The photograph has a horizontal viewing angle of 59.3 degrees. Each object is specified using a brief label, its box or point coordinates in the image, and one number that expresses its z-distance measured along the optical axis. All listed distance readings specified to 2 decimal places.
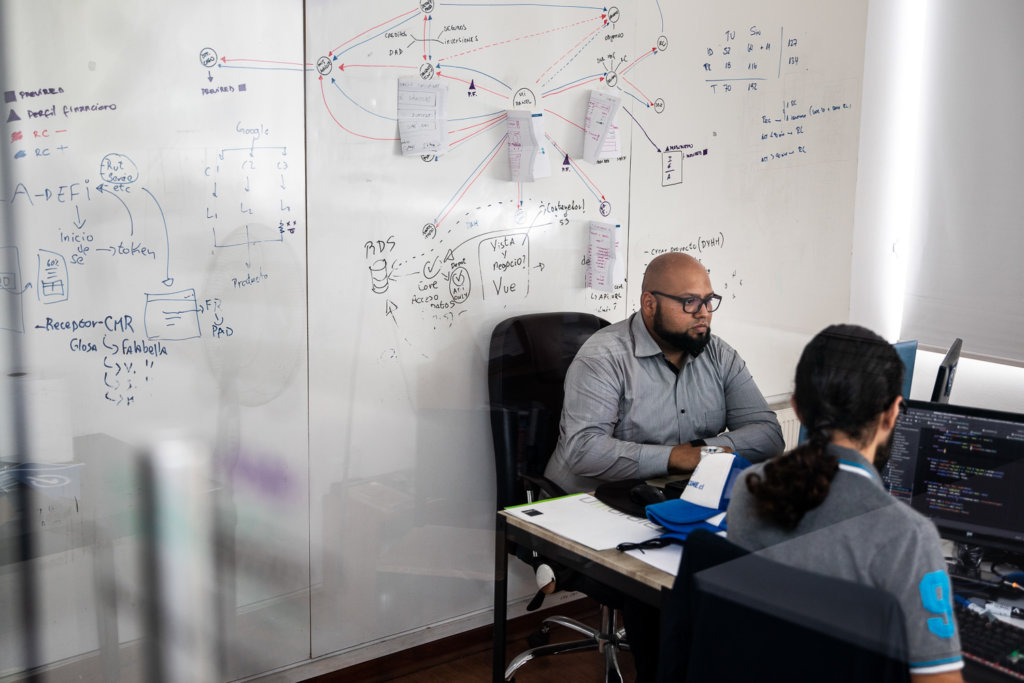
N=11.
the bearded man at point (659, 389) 2.59
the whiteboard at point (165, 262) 2.10
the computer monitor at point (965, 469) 1.78
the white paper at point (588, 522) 1.92
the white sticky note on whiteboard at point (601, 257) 3.18
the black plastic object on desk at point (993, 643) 1.45
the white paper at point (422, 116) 2.66
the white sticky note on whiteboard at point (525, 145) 2.91
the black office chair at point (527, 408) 2.80
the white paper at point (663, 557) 1.78
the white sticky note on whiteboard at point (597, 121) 3.09
